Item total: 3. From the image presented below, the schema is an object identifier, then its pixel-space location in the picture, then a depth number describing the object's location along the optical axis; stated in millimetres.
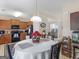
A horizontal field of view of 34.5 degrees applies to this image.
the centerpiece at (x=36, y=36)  1264
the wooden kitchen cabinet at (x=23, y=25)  5244
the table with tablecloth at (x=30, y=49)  975
